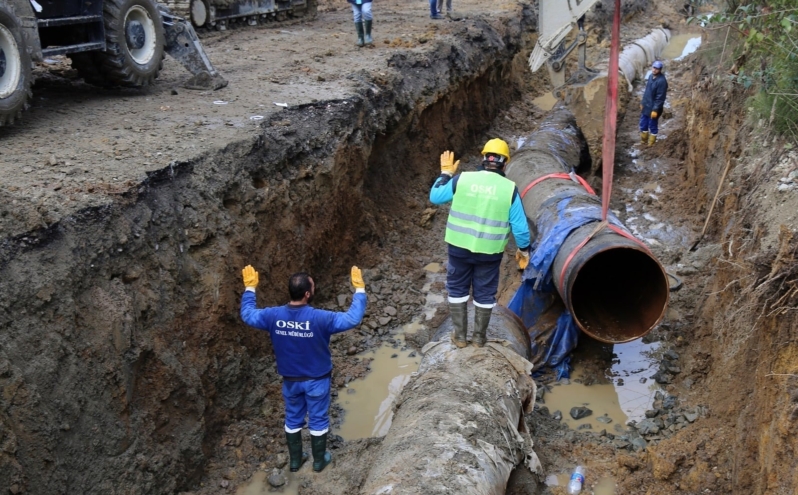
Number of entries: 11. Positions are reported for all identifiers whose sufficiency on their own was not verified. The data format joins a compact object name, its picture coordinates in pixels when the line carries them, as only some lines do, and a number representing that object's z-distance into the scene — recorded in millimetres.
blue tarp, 6102
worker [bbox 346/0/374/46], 10438
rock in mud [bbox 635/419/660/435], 5295
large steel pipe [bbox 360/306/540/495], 3479
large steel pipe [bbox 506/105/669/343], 5609
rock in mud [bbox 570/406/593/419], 5680
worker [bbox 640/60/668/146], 10992
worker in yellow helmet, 4727
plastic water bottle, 4734
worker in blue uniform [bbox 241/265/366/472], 4531
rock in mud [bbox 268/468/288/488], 4867
